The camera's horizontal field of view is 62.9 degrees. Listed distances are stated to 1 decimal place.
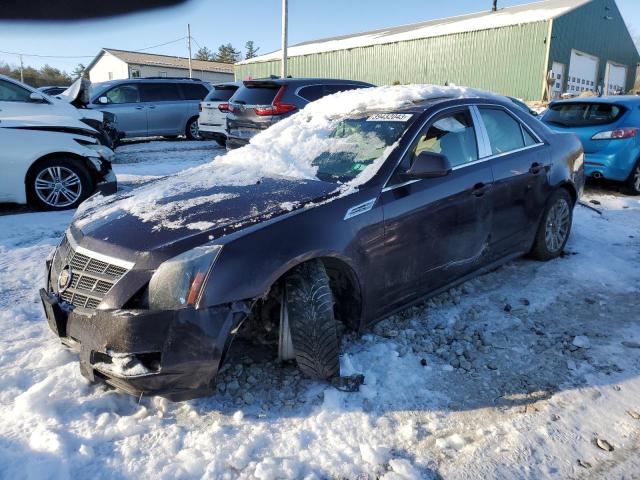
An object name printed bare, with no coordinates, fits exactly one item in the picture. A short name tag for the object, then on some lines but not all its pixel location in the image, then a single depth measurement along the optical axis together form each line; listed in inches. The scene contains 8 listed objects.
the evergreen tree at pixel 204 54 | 3398.1
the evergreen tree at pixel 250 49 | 3513.8
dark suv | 368.2
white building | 1891.0
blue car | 303.3
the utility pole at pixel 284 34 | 771.4
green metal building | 941.8
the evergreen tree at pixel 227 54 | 3321.9
